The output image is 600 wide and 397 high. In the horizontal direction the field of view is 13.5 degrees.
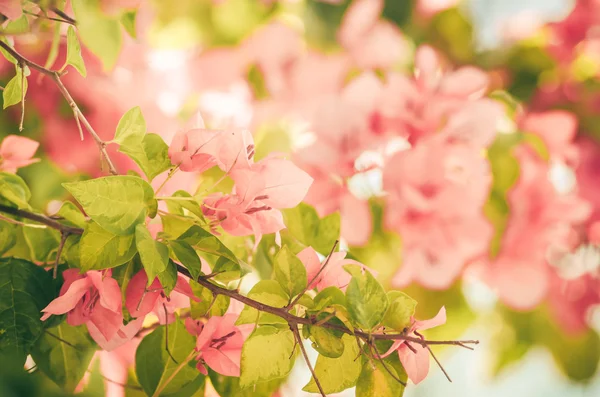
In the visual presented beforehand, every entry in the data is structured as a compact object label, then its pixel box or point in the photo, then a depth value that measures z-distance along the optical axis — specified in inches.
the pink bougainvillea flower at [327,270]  52.5
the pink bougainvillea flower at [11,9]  50.4
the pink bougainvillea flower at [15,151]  53.8
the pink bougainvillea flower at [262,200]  51.8
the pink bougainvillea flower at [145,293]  51.6
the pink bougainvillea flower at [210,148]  51.8
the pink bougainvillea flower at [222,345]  52.3
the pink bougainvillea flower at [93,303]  51.2
